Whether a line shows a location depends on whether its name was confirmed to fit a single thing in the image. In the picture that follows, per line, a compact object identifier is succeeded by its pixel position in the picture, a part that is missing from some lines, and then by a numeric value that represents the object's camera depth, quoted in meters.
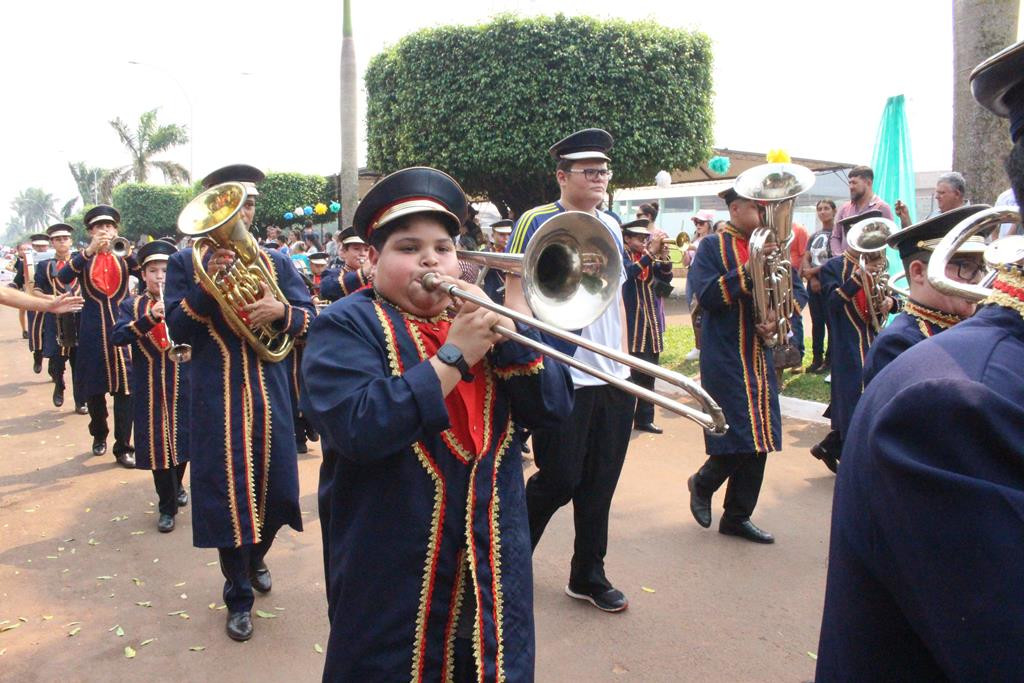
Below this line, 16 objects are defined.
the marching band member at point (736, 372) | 4.74
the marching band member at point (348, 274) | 7.33
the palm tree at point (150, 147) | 52.78
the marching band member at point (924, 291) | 2.95
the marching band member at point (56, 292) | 9.86
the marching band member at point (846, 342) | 5.86
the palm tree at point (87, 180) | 70.03
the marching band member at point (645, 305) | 8.03
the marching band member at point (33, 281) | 11.64
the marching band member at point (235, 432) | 3.89
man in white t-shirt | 3.77
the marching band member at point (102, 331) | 7.36
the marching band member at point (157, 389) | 5.57
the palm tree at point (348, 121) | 14.06
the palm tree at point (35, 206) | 146.38
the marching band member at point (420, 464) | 2.10
